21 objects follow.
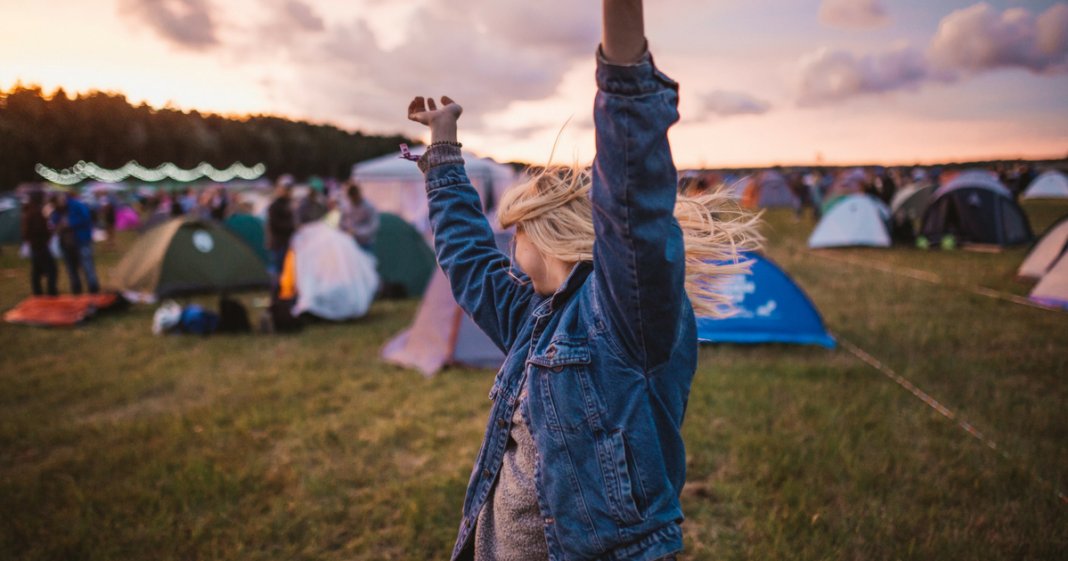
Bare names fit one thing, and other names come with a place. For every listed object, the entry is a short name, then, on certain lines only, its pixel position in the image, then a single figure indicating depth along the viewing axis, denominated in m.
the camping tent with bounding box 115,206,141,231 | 25.52
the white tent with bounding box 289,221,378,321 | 8.35
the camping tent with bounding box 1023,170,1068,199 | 31.48
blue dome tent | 6.60
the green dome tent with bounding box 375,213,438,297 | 10.83
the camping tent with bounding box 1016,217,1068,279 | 9.39
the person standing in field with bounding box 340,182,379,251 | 10.17
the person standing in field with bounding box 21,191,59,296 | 9.89
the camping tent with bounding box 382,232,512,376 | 6.20
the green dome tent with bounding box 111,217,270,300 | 10.34
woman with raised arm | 1.00
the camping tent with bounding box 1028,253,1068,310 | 8.17
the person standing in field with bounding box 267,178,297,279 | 8.80
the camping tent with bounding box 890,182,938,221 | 19.75
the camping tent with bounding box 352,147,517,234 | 19.23
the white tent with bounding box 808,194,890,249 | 15.62
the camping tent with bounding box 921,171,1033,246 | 14.72
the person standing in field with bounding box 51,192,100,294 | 10.08
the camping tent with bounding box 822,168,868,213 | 19.89
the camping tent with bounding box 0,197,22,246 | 18.73
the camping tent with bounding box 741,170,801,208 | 34.97
